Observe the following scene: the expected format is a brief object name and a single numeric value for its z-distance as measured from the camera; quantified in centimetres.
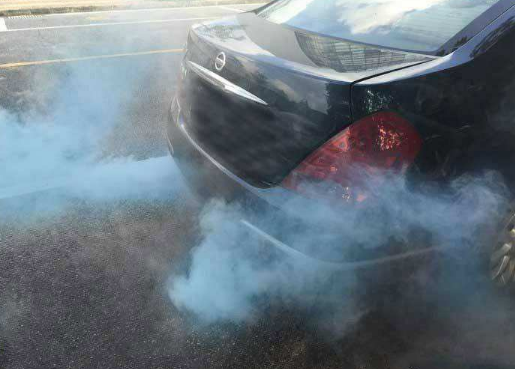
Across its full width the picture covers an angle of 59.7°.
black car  189
